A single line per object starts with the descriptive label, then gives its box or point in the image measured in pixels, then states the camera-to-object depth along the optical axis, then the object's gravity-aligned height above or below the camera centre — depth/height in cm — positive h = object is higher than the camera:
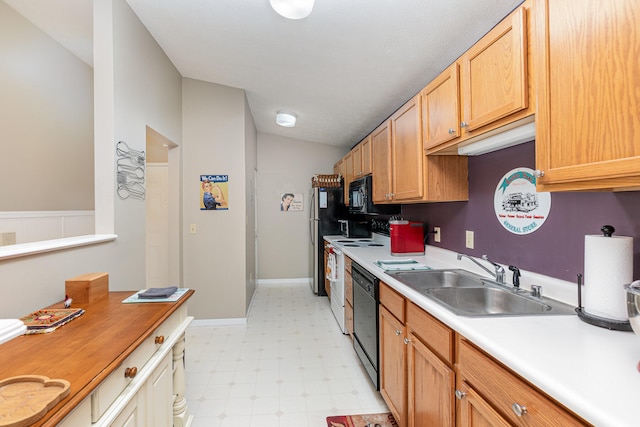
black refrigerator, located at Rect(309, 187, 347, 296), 455 -7
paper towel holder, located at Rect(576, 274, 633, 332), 99 -38
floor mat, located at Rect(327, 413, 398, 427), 181 -132
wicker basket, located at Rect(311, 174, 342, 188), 467 +53
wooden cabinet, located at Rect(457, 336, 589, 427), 74 -54
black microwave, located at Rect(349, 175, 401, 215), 330 +16
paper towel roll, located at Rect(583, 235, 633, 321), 101 -22
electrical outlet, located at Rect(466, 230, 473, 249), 208 -19
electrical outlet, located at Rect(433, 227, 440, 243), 254 -18
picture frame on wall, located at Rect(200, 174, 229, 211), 345 +28
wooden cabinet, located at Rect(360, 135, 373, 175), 332 +69
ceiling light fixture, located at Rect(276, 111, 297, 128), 393 +131
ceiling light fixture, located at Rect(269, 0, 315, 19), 167 +122
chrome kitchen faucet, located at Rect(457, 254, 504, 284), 165 -34
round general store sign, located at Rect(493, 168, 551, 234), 152 +6
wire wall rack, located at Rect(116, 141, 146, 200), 204 +33
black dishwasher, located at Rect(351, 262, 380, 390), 207 -82
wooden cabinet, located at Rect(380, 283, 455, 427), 124 -81
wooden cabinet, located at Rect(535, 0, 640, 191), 80 +37
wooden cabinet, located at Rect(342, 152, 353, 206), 420 +63
